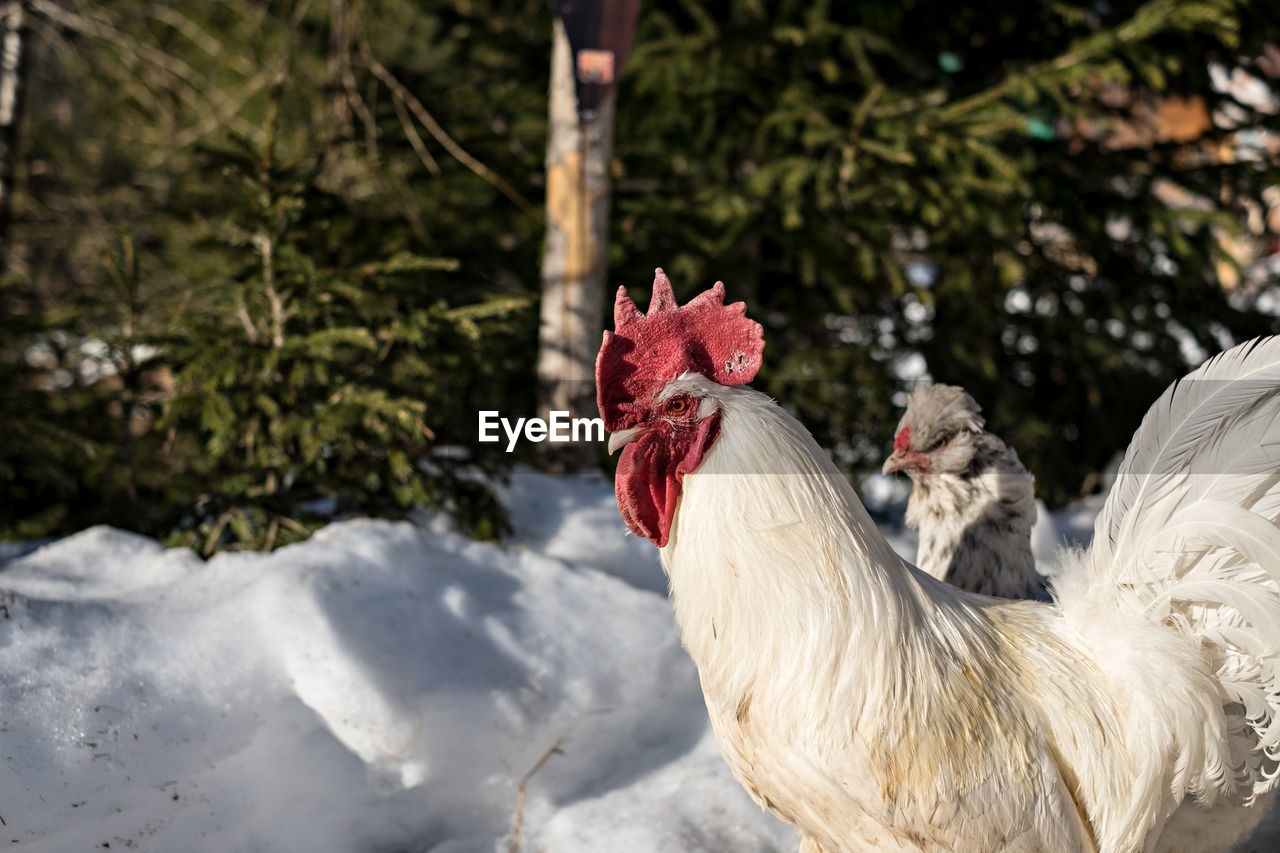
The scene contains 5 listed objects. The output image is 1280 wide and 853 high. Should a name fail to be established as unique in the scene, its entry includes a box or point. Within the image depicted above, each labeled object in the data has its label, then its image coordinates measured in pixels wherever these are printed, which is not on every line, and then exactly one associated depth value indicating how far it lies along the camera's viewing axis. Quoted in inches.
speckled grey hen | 110.7
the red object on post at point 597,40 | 151.9
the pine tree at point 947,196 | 186.7
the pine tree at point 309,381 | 139.3
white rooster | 72.2
